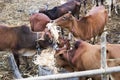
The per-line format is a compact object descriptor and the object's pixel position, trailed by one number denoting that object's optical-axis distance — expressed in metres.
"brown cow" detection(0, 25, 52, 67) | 7.44
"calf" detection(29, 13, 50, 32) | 8.54
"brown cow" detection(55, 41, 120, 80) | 5.95
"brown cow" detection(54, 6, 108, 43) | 8.05
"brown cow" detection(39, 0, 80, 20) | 9.27
